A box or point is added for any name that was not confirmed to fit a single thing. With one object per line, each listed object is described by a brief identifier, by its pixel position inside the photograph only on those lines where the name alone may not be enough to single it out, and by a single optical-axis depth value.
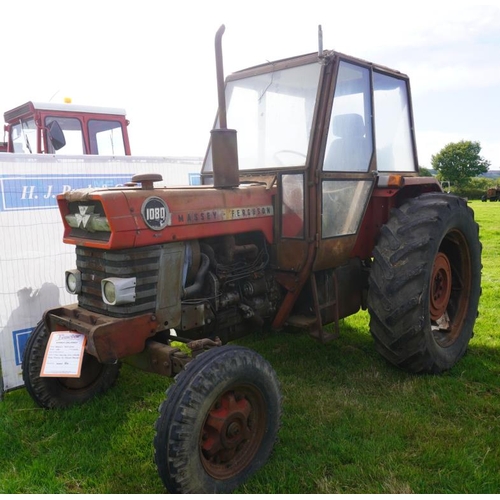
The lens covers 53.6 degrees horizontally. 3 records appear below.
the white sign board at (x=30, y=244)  3.96
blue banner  4.00
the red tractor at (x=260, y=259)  2.56
